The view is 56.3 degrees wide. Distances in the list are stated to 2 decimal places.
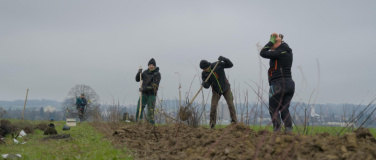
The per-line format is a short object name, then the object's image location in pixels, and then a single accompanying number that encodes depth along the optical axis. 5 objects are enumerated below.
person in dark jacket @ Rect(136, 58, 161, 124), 10.21
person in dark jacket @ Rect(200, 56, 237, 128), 8.29
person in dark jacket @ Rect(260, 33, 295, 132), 5.85
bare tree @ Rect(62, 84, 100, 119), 32.04
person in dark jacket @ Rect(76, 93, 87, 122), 21.11
